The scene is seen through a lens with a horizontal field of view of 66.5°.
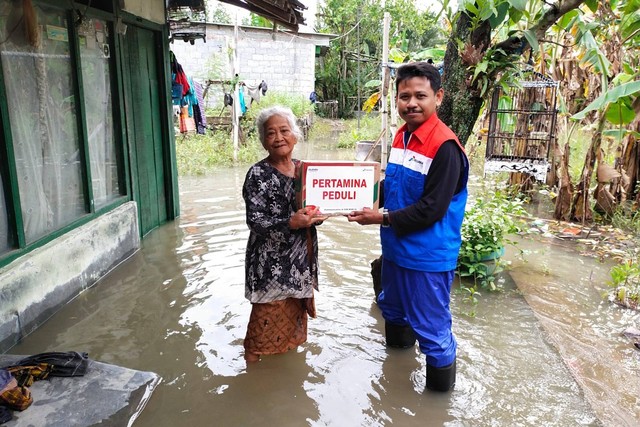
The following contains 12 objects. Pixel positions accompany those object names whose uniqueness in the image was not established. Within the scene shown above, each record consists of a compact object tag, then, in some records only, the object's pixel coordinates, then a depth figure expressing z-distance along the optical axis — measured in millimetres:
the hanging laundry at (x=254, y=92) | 13617
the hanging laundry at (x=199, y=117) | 9459
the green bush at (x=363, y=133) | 14961
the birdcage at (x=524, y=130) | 6160
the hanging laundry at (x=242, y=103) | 12906
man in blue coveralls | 2631
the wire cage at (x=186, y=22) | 6895
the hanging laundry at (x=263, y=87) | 13837
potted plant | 4754
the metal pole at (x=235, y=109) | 11383
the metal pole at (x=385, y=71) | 8290
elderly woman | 2898
